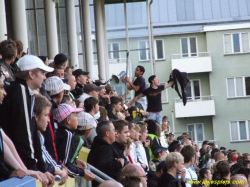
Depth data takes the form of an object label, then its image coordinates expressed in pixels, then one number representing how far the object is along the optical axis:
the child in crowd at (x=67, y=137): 11.73
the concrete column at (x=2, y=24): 18.41
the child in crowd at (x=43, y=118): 10.37
